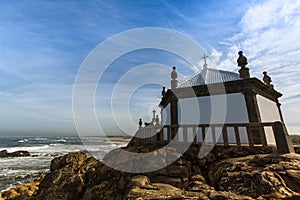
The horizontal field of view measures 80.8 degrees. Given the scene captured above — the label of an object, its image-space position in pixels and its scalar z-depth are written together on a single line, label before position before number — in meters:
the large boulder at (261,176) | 5.33
